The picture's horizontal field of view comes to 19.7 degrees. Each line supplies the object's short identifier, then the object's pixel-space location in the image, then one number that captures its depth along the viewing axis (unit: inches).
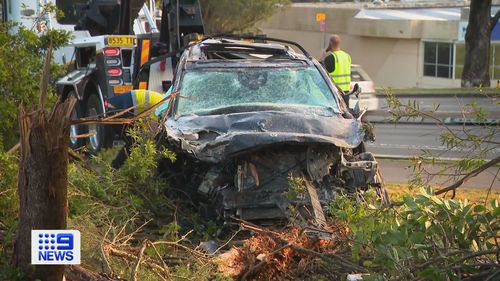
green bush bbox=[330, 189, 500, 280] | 312.1
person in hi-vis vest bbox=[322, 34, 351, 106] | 876.3
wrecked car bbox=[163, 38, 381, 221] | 481.5
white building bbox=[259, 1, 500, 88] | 2696.2
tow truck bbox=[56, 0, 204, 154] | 778.1
